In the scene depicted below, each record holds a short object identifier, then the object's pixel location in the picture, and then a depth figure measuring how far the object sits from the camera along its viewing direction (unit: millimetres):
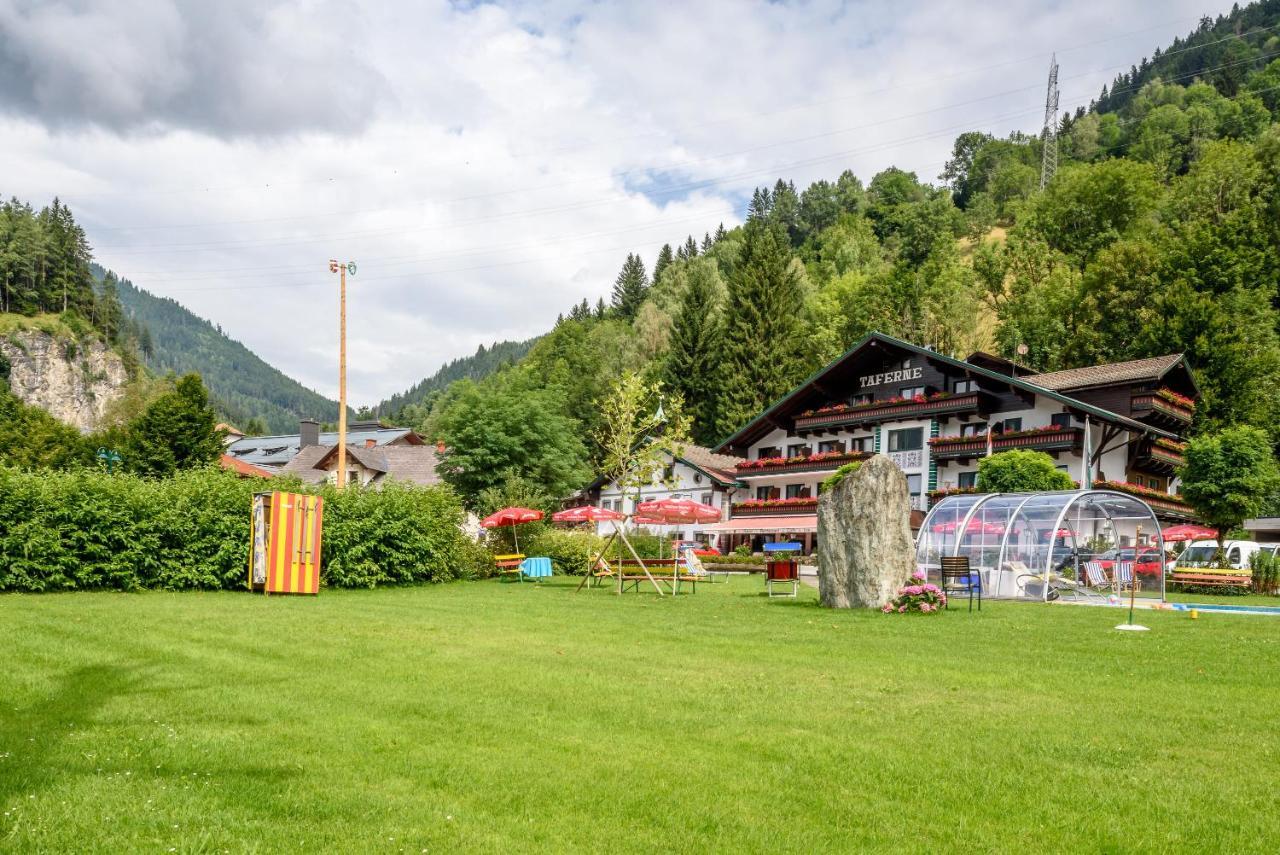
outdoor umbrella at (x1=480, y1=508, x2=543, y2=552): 33688
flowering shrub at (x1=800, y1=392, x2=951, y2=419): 50719
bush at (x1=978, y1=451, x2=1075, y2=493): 39000
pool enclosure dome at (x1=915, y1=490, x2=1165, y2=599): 25000
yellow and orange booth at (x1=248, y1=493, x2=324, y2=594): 22500
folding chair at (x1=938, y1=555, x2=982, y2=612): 20281
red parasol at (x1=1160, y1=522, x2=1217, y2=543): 40938
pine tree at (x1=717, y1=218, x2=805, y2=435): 68500
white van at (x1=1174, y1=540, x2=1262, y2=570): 36781
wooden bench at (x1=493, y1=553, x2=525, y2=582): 31719
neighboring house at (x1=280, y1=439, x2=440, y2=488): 72250
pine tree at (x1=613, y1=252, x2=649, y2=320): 119375
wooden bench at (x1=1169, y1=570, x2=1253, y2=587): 29297
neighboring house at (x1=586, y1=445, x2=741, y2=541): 61188
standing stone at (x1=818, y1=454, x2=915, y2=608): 19500
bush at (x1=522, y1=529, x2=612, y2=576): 35562
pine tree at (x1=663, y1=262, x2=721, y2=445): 71188
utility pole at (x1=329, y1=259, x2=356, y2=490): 36656
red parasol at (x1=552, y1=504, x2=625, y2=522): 33250
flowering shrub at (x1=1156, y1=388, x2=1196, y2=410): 46169
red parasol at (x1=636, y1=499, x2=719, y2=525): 27734
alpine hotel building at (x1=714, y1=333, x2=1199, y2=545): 45625
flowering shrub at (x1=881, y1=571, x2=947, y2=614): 18750
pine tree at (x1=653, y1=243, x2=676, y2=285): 128938
